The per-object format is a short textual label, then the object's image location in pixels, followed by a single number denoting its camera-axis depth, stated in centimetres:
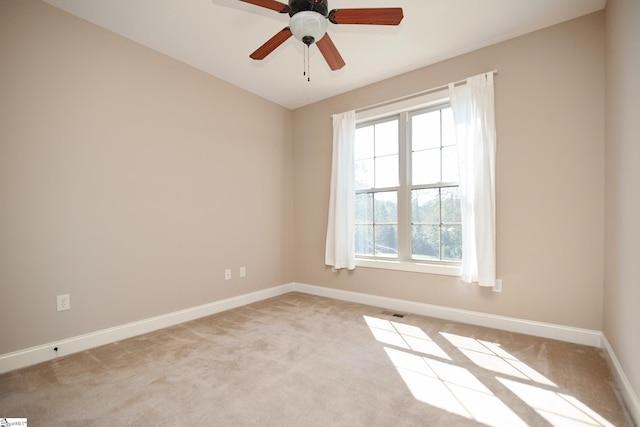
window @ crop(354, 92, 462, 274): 314
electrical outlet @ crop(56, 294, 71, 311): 226
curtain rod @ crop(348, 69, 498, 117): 296
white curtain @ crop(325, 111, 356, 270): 370
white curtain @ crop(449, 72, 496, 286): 273
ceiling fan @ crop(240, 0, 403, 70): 171
